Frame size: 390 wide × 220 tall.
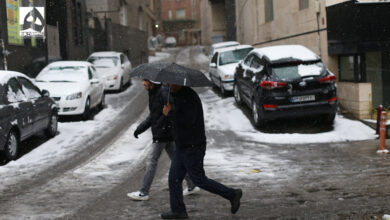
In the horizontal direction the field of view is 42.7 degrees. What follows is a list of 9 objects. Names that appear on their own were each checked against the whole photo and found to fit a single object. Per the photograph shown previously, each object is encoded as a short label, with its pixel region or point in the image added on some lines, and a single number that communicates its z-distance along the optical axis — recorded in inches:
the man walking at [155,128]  252.4
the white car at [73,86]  556.7
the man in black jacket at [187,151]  212.2
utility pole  563.1
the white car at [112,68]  828.6
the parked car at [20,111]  365.2
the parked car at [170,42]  3006.9
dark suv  454.3
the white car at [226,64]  695.7
